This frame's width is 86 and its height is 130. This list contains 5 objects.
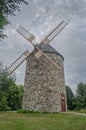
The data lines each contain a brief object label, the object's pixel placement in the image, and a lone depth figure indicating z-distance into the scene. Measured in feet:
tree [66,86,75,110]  76.26
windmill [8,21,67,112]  44.15
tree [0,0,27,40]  18.81
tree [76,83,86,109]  73.83
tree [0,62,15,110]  53.39
